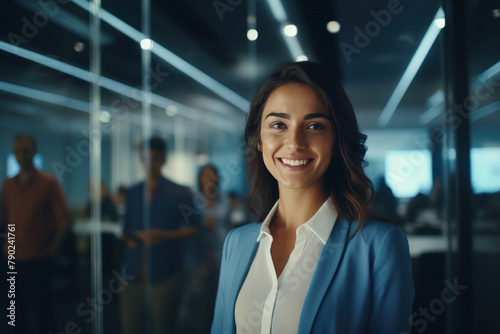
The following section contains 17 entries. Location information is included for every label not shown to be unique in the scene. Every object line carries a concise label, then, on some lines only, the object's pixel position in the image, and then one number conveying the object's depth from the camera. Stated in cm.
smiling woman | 118
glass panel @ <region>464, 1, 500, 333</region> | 275
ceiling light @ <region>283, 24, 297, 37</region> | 331
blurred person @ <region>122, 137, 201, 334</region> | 355
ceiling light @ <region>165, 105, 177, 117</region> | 370
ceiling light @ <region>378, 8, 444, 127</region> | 300
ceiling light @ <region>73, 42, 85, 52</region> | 339
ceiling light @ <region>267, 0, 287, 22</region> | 338
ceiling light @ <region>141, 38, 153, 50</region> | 366
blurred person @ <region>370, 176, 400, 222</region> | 299
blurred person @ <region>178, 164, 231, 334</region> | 360
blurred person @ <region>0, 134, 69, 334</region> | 296
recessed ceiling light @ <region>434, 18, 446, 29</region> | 297
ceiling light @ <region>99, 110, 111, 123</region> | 354
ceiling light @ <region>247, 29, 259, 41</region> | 358
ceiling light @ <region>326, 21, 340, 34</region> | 312
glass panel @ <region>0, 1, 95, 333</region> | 298
